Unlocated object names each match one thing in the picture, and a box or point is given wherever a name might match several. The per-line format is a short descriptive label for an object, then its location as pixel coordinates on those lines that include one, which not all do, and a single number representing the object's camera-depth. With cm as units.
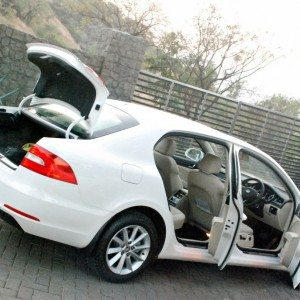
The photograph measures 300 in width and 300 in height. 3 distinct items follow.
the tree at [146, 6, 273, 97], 1840
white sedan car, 344
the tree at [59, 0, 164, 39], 1873
